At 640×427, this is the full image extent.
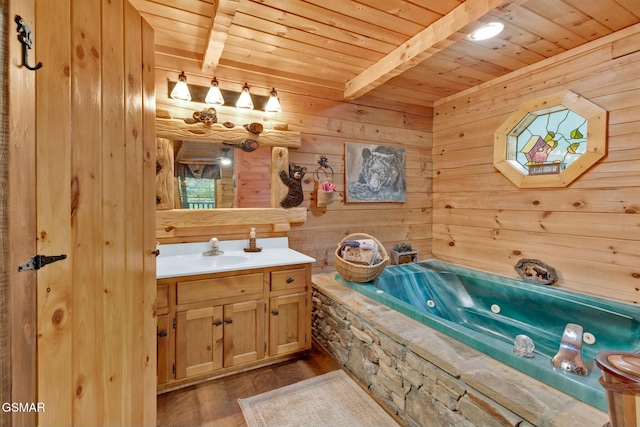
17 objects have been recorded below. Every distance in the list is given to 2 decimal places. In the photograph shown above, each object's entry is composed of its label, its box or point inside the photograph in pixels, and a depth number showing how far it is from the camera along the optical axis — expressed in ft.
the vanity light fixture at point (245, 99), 7.67
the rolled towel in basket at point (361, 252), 7.47
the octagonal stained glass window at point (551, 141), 6.66
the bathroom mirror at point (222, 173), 6.90
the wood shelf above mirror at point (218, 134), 6.91
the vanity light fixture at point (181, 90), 6.99
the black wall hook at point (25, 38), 2.21
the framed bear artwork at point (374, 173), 9.36
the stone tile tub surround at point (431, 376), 3.32
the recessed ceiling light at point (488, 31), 5.83
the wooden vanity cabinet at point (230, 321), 5.80
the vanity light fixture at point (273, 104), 7.98
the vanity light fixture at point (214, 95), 7.27
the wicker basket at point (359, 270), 7.21
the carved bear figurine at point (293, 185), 8.22
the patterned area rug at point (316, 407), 5.06
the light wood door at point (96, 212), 2.55
